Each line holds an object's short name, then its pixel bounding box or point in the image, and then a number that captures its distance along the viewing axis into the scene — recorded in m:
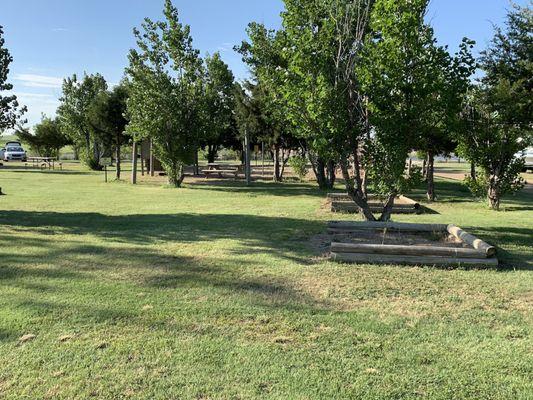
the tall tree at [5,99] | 10.56
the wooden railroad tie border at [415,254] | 6.35
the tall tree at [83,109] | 38.09
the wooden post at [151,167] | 29.58
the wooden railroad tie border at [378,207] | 12.41
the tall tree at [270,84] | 10.02
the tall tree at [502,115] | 10.03
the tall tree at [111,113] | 27.33
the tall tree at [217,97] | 20.89
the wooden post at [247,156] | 22.78
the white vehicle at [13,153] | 48.53
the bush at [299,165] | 23.30
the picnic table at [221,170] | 27.66
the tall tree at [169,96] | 20.27
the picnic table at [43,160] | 38.43
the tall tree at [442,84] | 7.84
